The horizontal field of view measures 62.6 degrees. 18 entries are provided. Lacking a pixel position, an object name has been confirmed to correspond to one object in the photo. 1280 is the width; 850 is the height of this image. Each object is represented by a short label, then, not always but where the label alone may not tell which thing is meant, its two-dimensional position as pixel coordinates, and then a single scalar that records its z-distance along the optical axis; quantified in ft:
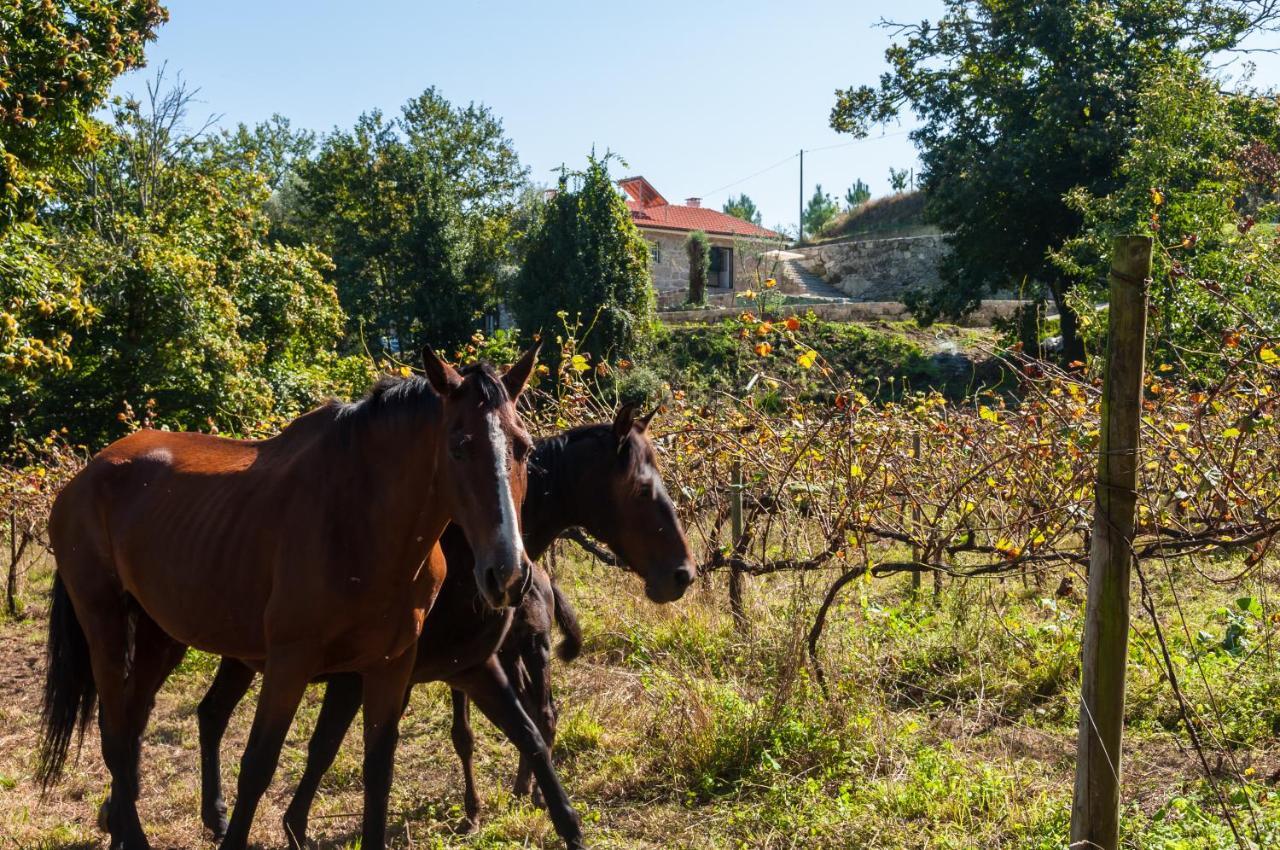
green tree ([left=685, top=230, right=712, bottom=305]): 122.21
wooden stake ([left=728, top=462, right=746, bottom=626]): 22.01
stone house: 136.08
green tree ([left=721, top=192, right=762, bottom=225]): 373.15
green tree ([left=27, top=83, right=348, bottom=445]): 66.54
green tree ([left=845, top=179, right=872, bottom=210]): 312.50
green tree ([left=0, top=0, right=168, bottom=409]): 43.78
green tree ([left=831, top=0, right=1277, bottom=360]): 83.25
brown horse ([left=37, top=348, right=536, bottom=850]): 11.75
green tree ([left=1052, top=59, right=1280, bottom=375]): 56.18
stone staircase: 127.44
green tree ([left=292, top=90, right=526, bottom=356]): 113.39
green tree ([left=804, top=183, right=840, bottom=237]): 284.88
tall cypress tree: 89.86
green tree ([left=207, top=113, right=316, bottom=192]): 174.19
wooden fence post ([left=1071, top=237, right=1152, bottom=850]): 9.55
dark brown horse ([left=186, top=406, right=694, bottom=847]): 14.85
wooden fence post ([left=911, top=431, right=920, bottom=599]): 18.79
